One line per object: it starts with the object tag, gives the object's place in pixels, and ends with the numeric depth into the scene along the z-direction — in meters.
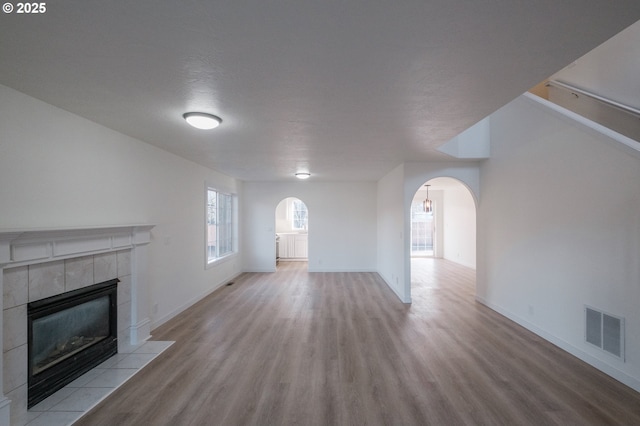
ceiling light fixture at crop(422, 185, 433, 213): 8.55
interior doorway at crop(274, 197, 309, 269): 9.10
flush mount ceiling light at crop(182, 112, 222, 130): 2.41
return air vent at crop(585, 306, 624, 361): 2.45
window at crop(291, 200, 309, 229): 9.91
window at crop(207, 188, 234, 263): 5.61
